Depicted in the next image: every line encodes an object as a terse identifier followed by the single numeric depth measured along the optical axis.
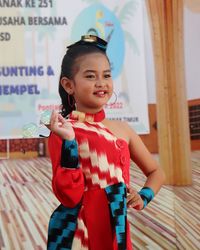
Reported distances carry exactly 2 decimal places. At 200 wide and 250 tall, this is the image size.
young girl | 2.47
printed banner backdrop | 5.80
